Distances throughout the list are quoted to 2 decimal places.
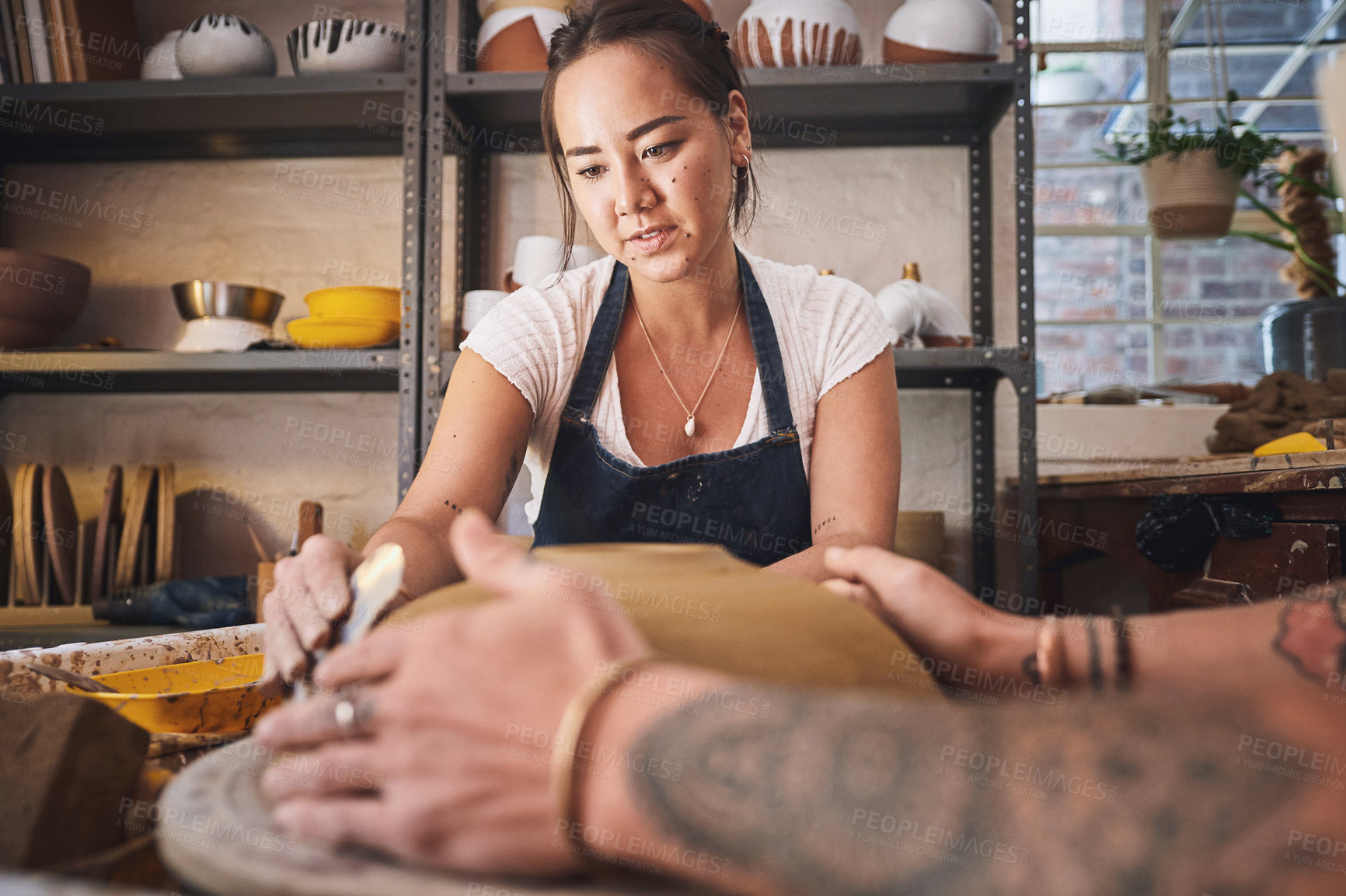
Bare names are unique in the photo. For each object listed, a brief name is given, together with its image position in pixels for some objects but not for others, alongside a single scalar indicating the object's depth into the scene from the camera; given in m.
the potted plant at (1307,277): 1.98
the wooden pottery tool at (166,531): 2.06
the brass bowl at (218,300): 1.96
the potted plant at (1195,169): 2.17
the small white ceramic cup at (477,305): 1.90
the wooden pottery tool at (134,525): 1.99
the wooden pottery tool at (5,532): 2.04
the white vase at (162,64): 2.05
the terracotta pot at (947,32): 1.87
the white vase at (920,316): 1.87
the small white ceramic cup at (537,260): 1.93
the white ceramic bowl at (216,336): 1.96
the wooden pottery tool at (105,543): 1.95
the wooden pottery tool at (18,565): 1.97
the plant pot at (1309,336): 1.96
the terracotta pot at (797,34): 1.85
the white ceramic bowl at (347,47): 1.93
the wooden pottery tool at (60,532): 1.95
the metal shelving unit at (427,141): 1.86
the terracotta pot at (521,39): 1.91
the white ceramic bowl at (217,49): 1.97
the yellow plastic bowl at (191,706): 0.65
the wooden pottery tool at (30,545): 1.96
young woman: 1.15
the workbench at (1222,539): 1.15
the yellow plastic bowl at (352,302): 1.91
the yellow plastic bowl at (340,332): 1.91
